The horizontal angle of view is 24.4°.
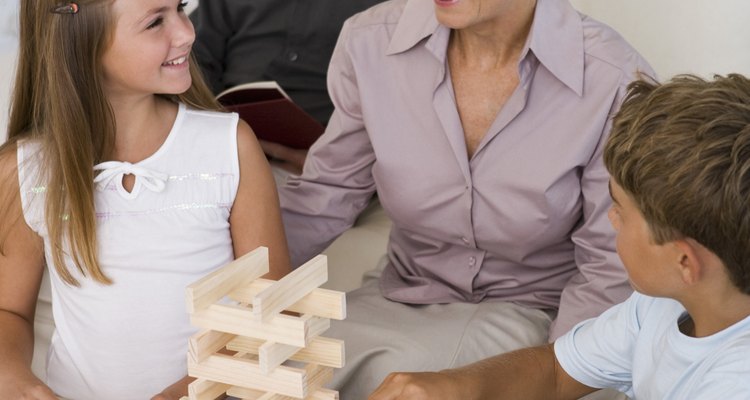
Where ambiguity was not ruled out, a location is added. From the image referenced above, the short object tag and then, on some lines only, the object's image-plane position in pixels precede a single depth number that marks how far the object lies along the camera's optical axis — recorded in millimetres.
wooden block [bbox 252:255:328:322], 1638
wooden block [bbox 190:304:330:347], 1653
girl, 2059
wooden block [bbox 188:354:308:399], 1671
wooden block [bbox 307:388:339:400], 1724
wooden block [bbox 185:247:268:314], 1662
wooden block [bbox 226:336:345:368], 1717
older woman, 2172
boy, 1681
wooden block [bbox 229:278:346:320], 1699
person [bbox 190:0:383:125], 2997
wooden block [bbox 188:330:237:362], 1688
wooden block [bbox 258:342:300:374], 1653
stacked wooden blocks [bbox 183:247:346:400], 1657
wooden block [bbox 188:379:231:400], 1721
